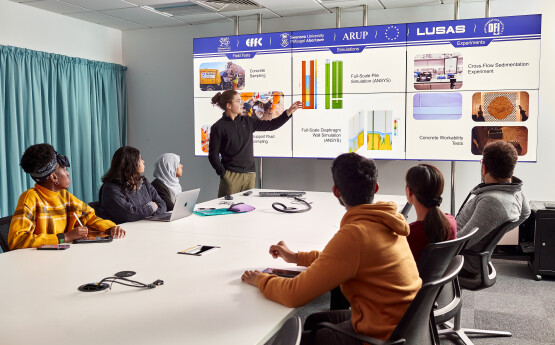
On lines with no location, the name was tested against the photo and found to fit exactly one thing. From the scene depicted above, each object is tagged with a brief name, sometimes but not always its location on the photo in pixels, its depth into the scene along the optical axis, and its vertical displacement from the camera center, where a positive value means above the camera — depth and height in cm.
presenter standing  461 -11
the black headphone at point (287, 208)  326 -49
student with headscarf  374 -32
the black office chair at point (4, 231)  233 -46
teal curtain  473 +25
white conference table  134 -53
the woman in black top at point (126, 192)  299 -35
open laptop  287 -43
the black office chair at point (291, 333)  95 -40
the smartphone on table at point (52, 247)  220 -50
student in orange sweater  149 -43
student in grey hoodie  254 -35
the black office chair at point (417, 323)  137 -55
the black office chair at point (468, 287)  214 -74
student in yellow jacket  228 -37
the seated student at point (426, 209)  203 -32
